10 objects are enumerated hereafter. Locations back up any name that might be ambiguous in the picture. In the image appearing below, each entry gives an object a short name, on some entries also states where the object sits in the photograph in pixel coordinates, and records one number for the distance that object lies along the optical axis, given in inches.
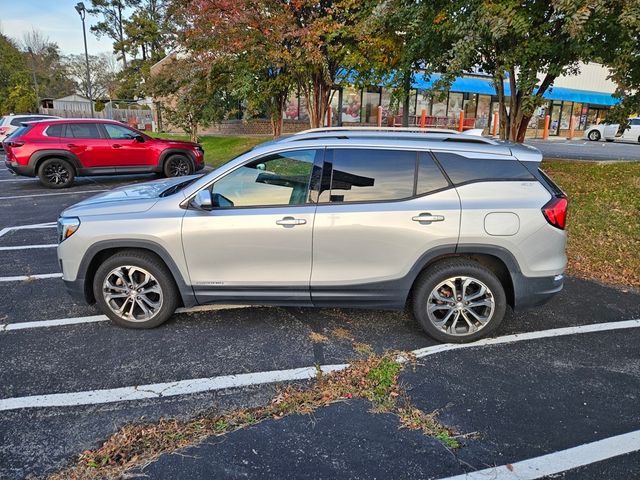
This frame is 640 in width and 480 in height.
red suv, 435.5
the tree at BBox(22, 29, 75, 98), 2262.3
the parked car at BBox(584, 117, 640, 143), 1136.2
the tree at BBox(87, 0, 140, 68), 1815.9
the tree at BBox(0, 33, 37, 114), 1649.9
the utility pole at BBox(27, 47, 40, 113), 1699.1
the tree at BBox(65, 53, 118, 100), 2384.4
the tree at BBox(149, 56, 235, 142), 548.1
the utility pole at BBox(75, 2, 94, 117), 1033.6
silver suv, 145.3
